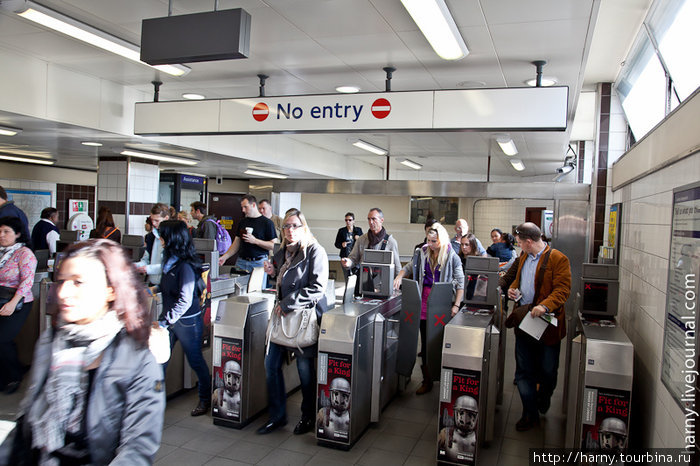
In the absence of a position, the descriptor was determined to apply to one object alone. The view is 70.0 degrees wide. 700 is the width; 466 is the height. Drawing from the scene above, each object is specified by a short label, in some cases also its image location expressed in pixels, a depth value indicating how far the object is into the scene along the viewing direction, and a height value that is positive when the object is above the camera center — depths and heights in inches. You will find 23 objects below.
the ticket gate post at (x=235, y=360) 153.0 -46.0
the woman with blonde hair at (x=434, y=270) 182.2 -18.4
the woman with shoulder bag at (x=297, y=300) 144.8 -24.9
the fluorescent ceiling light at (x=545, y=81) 192.1 +56.2
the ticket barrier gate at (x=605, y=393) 120.1 -40.1
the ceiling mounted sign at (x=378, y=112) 155.6 +35.9
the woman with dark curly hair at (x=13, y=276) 164.1 -24.8
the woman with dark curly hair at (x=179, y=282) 143.9 -21.5
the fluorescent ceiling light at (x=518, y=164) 431.8 +54.0
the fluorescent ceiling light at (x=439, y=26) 118.7 +50.6
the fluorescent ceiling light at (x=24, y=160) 438.8 +39.2
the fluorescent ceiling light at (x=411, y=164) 474.5 +54.7
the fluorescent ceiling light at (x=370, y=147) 351.1 +51.7
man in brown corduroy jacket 147.9 -24.1
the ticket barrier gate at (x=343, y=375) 141.8 -45.8
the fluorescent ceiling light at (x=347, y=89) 220.4 +56.7
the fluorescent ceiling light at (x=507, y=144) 295.2 +49.6
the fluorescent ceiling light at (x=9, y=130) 239.9 +34.6
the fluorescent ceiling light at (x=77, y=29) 128.7 +49.3
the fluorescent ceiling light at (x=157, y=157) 318.8 +34.0
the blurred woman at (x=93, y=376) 56.9 -20.0
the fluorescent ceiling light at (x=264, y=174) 446.9 +36.7
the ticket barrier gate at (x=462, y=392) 131.4 -45.3
